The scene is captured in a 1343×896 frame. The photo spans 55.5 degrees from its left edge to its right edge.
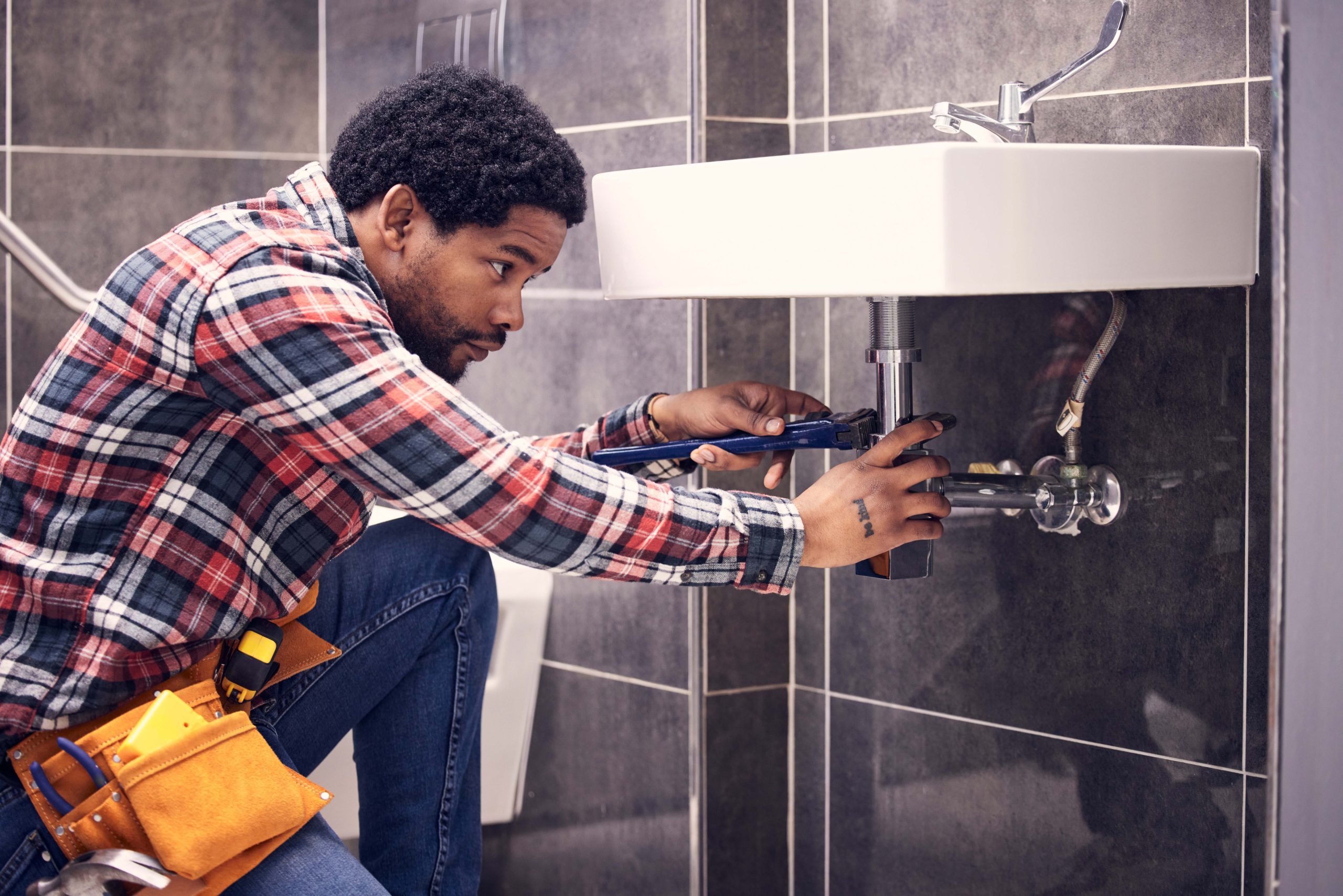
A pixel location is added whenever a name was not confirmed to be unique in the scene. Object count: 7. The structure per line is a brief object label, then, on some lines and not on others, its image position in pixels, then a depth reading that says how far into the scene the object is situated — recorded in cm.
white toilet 170
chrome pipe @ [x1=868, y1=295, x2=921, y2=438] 121
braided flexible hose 125
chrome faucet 114
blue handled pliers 95
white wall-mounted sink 96
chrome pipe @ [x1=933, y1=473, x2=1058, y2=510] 125
